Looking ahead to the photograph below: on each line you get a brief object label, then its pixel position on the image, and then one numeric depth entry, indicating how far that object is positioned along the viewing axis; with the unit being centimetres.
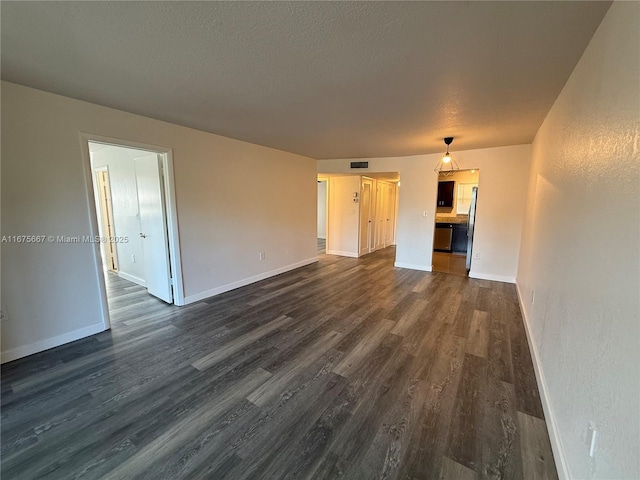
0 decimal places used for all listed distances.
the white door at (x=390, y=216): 818
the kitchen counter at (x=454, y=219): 709
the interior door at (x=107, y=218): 486
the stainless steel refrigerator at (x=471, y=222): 479
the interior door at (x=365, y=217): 668
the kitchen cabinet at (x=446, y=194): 756
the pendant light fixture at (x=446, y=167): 479
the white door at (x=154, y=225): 343
